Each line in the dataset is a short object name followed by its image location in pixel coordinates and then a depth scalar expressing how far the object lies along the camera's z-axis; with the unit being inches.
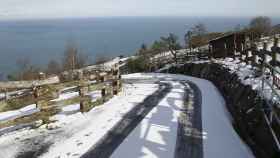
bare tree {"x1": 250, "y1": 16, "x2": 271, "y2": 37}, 1585.9
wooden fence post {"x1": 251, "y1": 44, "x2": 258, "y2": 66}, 474.8
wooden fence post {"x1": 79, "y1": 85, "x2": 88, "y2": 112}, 423.2
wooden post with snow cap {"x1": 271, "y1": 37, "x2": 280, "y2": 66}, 379.2
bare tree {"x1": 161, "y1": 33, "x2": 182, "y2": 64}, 1795.0
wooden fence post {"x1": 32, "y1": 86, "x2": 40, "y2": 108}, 373.3
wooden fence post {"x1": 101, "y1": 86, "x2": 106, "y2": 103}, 492.9
